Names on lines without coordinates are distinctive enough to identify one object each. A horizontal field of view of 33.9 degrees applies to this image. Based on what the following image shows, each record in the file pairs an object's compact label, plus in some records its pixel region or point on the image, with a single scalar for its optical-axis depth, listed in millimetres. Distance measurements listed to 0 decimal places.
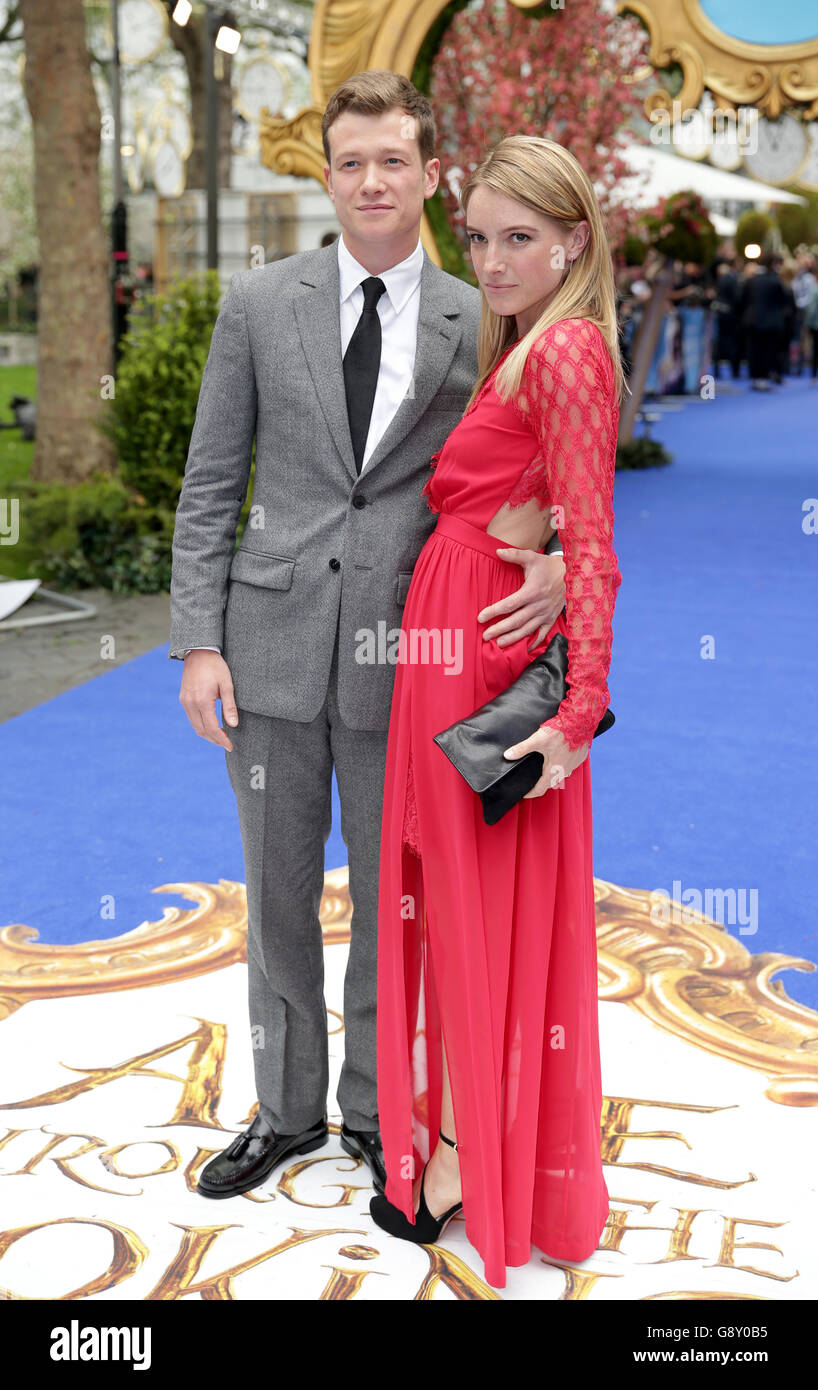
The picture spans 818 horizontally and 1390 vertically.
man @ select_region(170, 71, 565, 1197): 2549
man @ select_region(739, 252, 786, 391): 21359
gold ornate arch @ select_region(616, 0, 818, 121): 9023
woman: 2221
